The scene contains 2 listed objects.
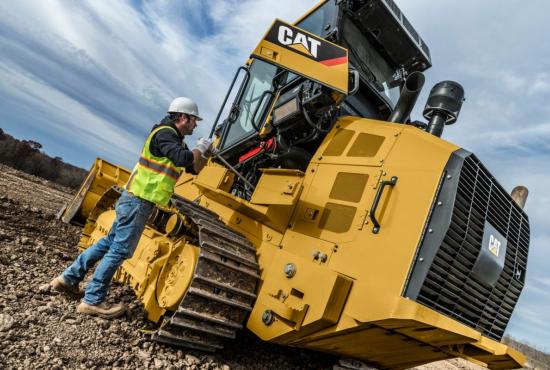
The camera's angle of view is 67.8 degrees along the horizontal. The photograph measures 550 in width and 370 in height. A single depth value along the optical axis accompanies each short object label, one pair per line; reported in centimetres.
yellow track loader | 273
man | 323
